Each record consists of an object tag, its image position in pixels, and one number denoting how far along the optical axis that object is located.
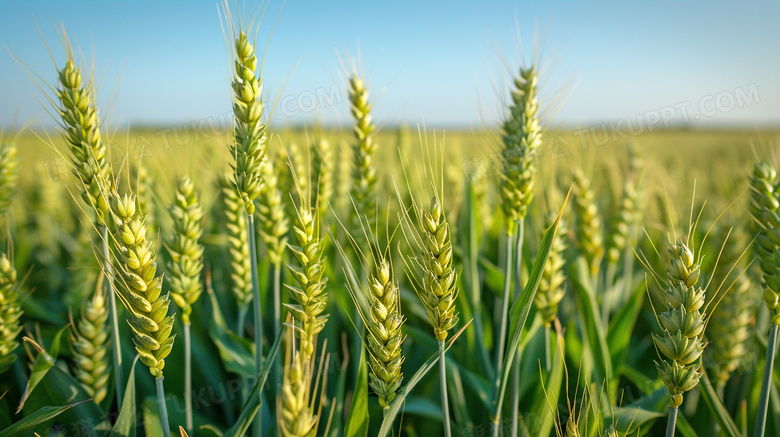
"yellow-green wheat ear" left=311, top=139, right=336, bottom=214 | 0.52
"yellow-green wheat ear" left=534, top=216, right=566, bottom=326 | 0.44
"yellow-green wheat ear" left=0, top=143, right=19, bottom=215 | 0.52
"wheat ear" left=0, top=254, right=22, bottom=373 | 0.41
